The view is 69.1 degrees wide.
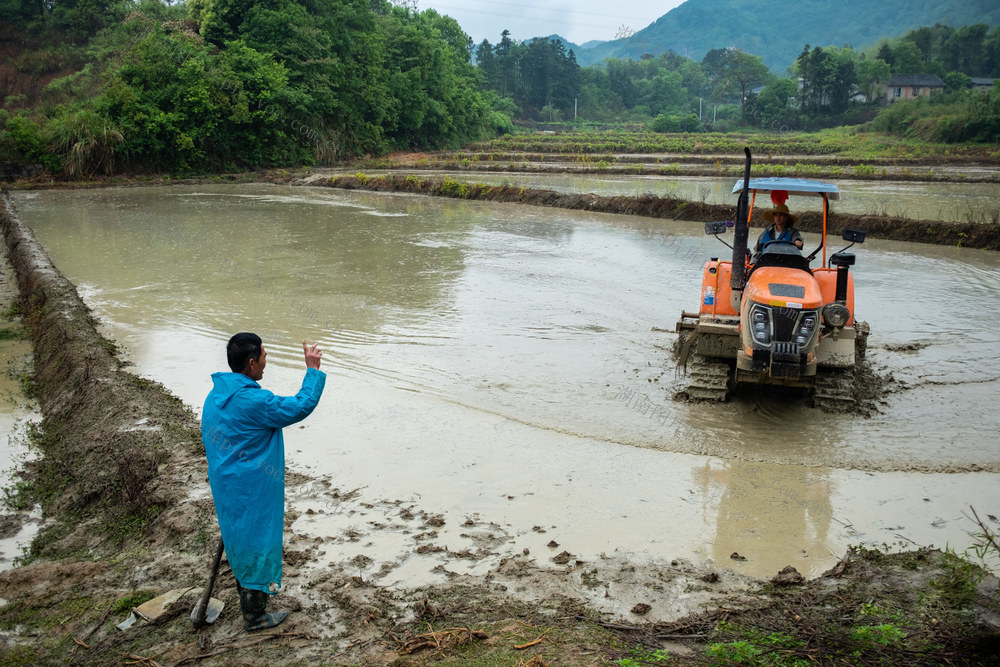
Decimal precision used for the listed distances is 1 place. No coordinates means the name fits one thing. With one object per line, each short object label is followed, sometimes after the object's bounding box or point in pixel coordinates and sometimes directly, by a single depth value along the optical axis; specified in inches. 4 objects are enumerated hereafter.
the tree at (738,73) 3998.5
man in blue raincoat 139.6
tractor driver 289.7
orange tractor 251.6
